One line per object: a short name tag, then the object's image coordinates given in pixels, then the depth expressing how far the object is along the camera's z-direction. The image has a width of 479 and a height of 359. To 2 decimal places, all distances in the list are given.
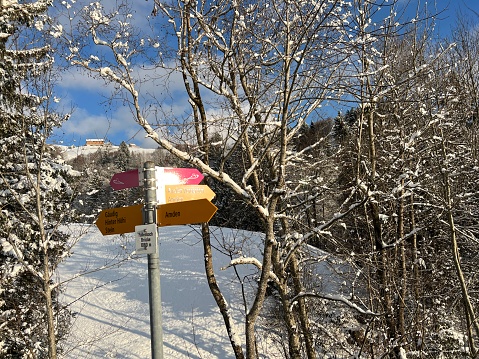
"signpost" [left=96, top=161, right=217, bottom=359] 2.63
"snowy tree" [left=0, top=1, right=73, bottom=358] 5.91
